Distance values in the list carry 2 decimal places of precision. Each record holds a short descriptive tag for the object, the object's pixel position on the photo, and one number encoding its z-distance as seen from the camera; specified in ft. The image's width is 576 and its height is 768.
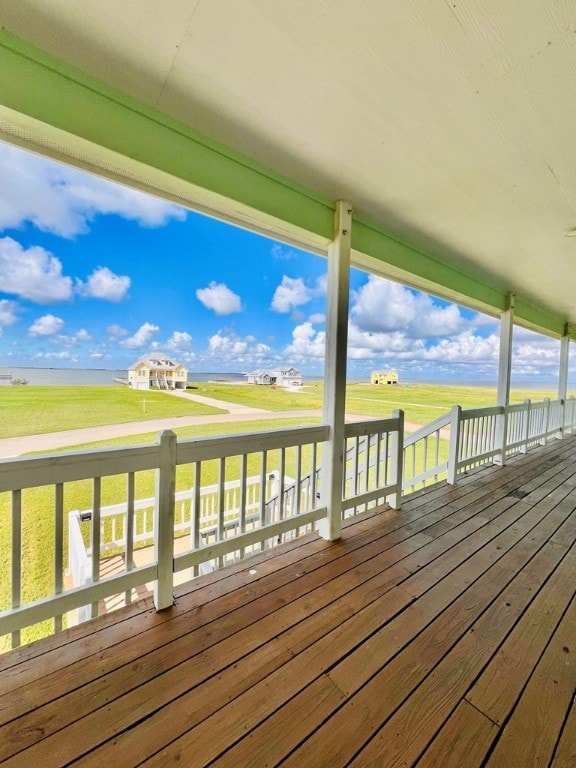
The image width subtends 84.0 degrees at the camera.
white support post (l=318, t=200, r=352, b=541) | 7.80
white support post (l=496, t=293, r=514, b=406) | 14.78
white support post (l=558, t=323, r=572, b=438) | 21.25
